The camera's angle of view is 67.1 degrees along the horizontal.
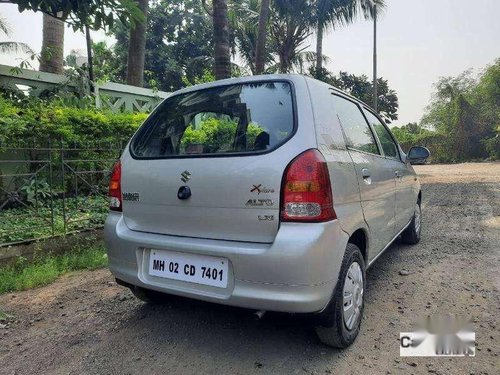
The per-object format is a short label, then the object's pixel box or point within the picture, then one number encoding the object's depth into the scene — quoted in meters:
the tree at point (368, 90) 22.69
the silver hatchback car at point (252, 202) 1.97
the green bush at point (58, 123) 4.79
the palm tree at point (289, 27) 15.63
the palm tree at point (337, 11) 16.11
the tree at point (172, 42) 24.58
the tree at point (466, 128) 23.97
